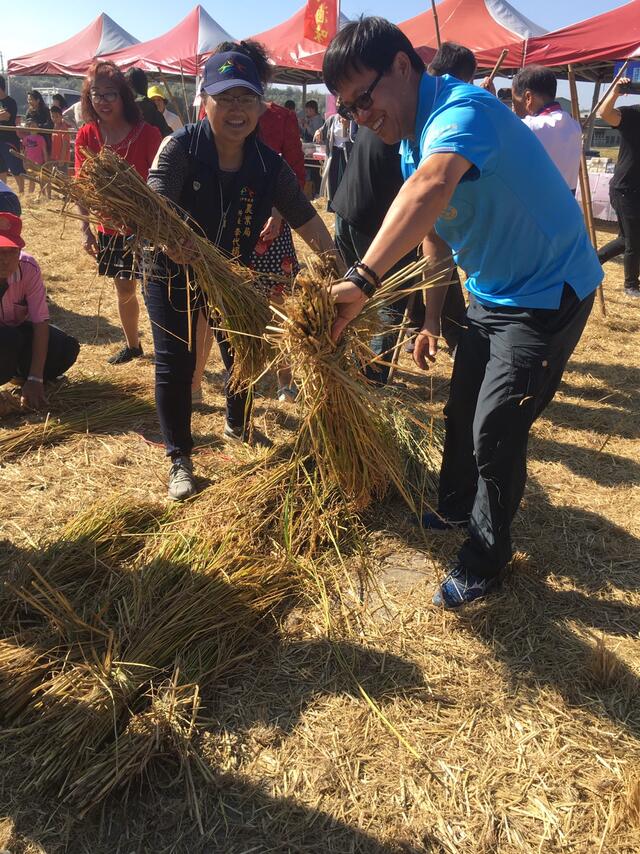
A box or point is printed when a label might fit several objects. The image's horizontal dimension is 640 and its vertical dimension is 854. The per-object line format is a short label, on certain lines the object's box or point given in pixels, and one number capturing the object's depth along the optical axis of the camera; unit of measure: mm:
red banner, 9586
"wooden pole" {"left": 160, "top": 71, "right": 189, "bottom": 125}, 2615
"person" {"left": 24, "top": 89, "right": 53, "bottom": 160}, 11484
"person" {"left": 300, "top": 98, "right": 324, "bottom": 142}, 14289
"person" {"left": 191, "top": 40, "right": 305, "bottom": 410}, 2979
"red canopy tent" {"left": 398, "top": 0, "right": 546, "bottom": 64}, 9094
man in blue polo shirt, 1521
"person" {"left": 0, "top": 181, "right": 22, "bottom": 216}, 3605
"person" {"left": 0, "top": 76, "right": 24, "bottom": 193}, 10497
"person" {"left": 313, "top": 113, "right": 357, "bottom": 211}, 5504
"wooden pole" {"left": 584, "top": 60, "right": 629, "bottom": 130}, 4764
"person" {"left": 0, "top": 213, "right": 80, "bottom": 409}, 3295
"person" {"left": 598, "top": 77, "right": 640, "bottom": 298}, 5301
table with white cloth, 10656
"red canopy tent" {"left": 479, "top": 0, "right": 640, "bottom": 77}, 7645
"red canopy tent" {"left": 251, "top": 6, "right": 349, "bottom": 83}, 11680
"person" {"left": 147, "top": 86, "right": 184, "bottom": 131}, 7105
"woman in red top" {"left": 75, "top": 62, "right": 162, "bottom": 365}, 3295
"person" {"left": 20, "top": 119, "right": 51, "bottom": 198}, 11047
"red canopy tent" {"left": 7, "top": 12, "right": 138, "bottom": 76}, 15477
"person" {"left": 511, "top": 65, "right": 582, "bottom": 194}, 3895
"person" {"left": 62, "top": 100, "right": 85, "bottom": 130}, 9767
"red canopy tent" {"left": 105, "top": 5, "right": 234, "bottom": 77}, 12972
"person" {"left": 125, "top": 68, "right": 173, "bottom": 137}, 5906
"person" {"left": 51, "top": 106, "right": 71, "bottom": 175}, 12212
